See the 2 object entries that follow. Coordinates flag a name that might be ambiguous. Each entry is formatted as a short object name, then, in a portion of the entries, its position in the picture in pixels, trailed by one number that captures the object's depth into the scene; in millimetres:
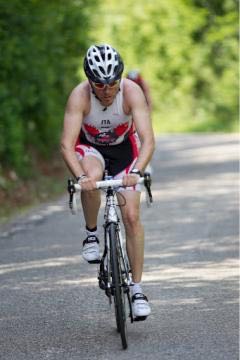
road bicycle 13852
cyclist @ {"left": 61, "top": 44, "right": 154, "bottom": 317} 14312
